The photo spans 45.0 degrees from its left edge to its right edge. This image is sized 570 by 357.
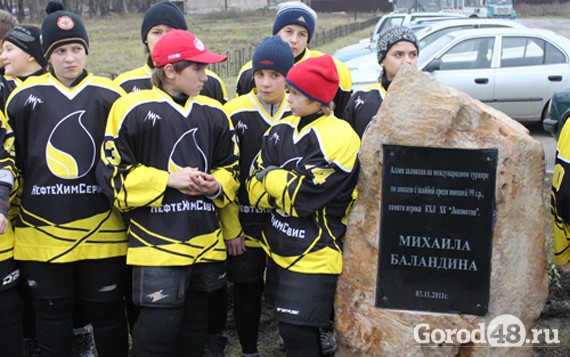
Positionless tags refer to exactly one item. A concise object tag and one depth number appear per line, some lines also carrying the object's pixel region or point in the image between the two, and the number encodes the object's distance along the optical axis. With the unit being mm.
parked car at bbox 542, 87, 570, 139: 6007
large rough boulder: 3379
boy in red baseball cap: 3369
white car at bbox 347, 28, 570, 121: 10258
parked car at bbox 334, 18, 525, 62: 11992
